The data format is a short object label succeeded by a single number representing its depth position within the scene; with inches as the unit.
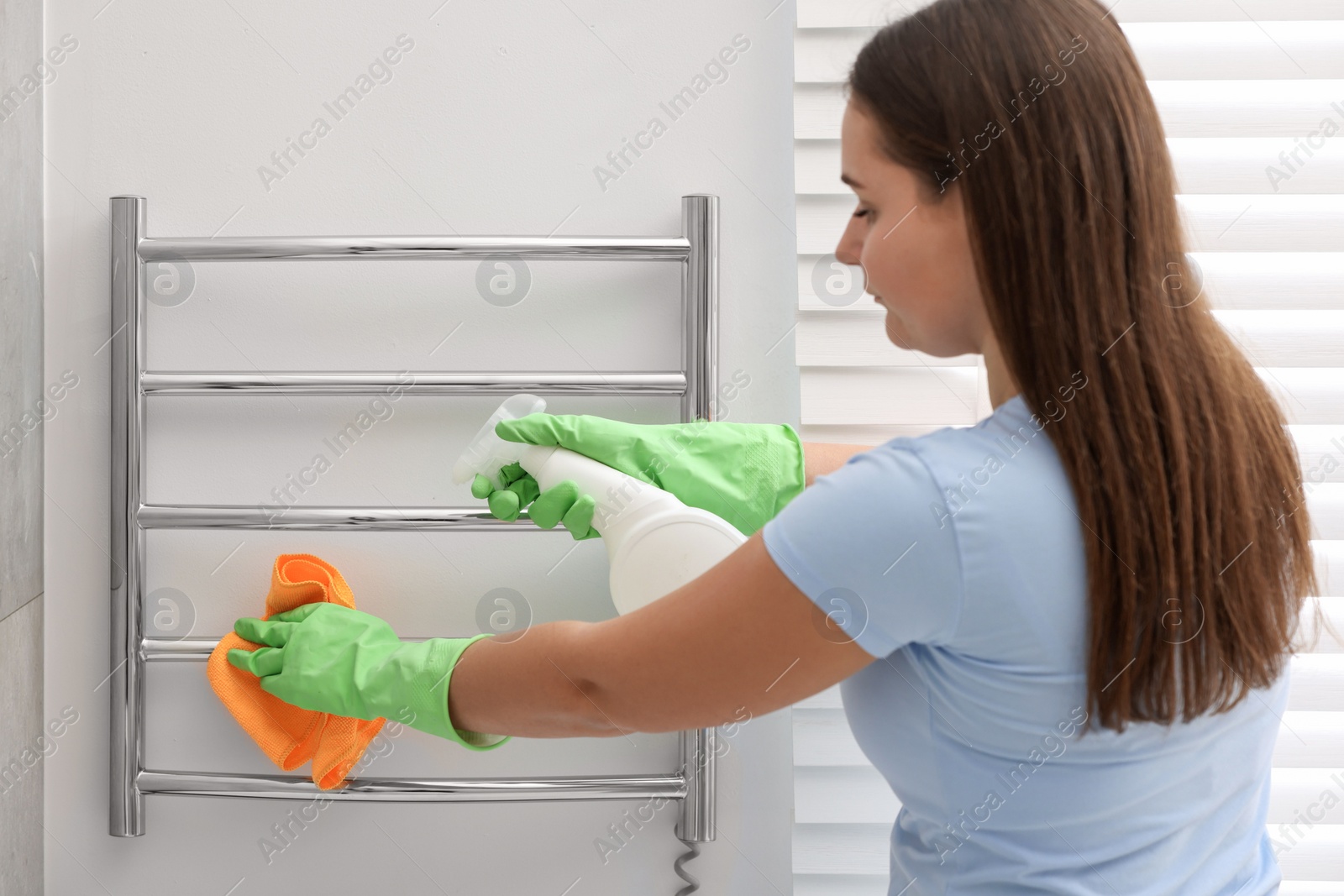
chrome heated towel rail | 36.3
